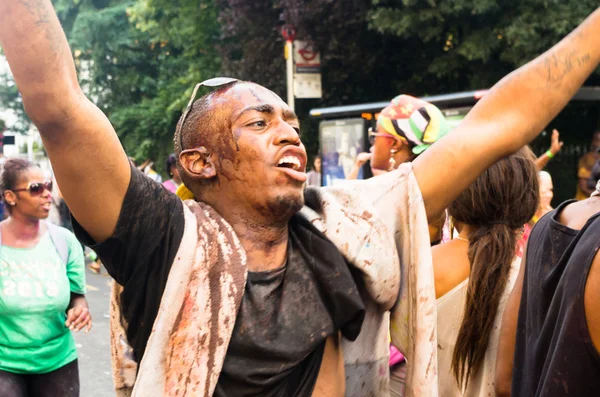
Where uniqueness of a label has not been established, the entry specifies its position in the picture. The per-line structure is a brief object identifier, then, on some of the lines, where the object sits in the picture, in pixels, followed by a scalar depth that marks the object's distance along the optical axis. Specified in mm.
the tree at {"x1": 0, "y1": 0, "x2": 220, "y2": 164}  20250
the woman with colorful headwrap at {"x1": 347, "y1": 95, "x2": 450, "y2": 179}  4172
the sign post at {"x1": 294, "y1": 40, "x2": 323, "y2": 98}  15805
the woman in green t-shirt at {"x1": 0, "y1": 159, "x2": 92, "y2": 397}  4191
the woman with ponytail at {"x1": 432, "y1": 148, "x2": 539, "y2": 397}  2943
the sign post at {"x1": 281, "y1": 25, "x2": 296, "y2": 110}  15344
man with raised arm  1722
